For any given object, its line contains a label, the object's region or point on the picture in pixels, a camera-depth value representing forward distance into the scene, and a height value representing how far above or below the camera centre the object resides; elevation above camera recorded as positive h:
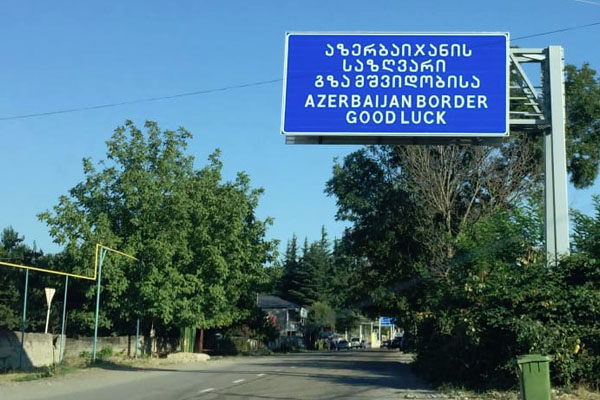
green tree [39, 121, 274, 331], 35.78 +3.62
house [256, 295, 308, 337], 90.38 -1.62
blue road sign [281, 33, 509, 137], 16.34 +5.26
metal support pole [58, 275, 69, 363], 27.61 -2.21
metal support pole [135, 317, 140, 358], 34.98 -1.85
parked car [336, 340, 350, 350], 94.19 -5.89
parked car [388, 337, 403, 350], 81.39 -4.95
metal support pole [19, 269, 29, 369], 26.62 -2.34
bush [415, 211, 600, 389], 15.69 -0.21
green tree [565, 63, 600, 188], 32.97 +9.26
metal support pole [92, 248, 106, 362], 28.73 -1.78
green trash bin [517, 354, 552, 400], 12.98 -1.36
